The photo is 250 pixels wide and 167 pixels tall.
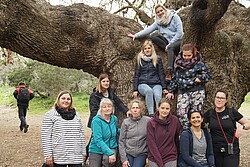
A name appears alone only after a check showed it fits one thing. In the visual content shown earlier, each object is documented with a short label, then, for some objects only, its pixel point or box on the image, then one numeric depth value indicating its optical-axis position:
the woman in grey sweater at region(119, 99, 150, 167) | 4.72
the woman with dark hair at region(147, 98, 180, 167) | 4.54
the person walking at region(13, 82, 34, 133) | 12.34
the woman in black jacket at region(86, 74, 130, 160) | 5.41
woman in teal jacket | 4.76
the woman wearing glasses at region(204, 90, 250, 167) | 4.68
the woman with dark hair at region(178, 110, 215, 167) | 4.52
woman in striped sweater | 4.53
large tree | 5.45
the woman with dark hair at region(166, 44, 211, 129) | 5.00
